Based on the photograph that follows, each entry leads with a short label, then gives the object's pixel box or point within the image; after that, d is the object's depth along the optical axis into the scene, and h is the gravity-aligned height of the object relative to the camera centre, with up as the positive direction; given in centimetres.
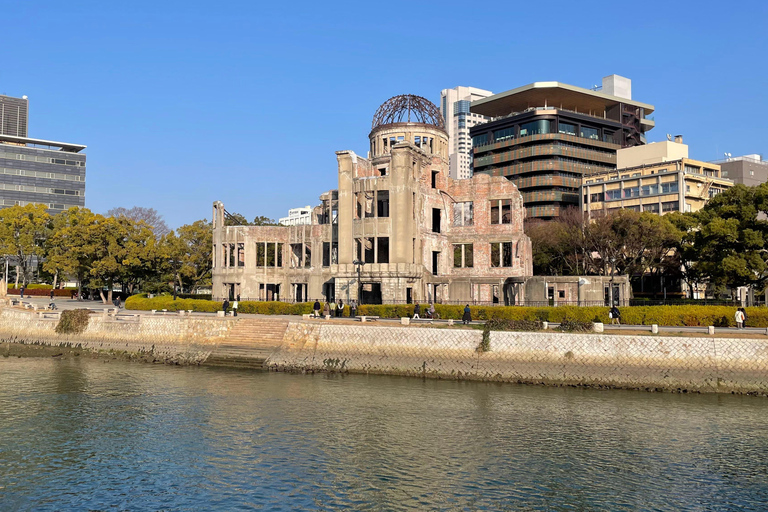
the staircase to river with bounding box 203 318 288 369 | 4225 -321
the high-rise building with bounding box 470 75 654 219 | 12212 +3421
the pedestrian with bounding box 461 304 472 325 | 4244 -139
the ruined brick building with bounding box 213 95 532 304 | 5625 +621
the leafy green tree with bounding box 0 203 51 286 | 8612 +999
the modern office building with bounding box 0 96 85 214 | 13212 +2848
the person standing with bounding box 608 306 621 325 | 4059 -126
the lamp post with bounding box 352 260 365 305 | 5365 +127
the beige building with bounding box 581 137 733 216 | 10119 +1990
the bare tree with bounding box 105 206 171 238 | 11949 +1650
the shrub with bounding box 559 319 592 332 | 3744 -185
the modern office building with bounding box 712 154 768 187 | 11706 +2438
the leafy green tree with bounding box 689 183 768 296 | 5316 +501
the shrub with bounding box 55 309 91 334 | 5089 -182
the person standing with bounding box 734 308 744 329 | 3806 -143
